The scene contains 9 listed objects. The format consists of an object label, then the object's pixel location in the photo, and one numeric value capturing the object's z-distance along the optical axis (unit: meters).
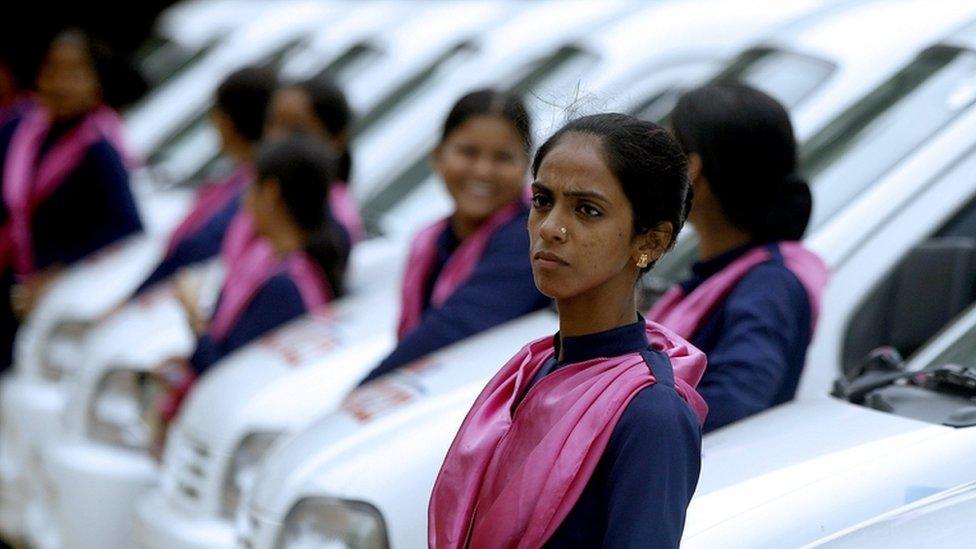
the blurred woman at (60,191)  13.14
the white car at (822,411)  6.08
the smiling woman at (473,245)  8.24
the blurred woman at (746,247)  6.43
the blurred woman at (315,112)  11.72
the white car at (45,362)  11.92
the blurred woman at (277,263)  10.01
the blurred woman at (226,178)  11.95
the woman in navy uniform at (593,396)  4.56
